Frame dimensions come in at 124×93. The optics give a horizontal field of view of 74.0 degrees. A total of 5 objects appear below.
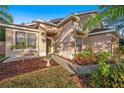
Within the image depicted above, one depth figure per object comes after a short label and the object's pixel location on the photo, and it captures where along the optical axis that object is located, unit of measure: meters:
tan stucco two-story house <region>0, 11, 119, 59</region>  4.55
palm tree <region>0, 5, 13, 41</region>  3.82
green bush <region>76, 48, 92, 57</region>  4.35
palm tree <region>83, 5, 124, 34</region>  2.96
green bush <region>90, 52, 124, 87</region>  3.03
